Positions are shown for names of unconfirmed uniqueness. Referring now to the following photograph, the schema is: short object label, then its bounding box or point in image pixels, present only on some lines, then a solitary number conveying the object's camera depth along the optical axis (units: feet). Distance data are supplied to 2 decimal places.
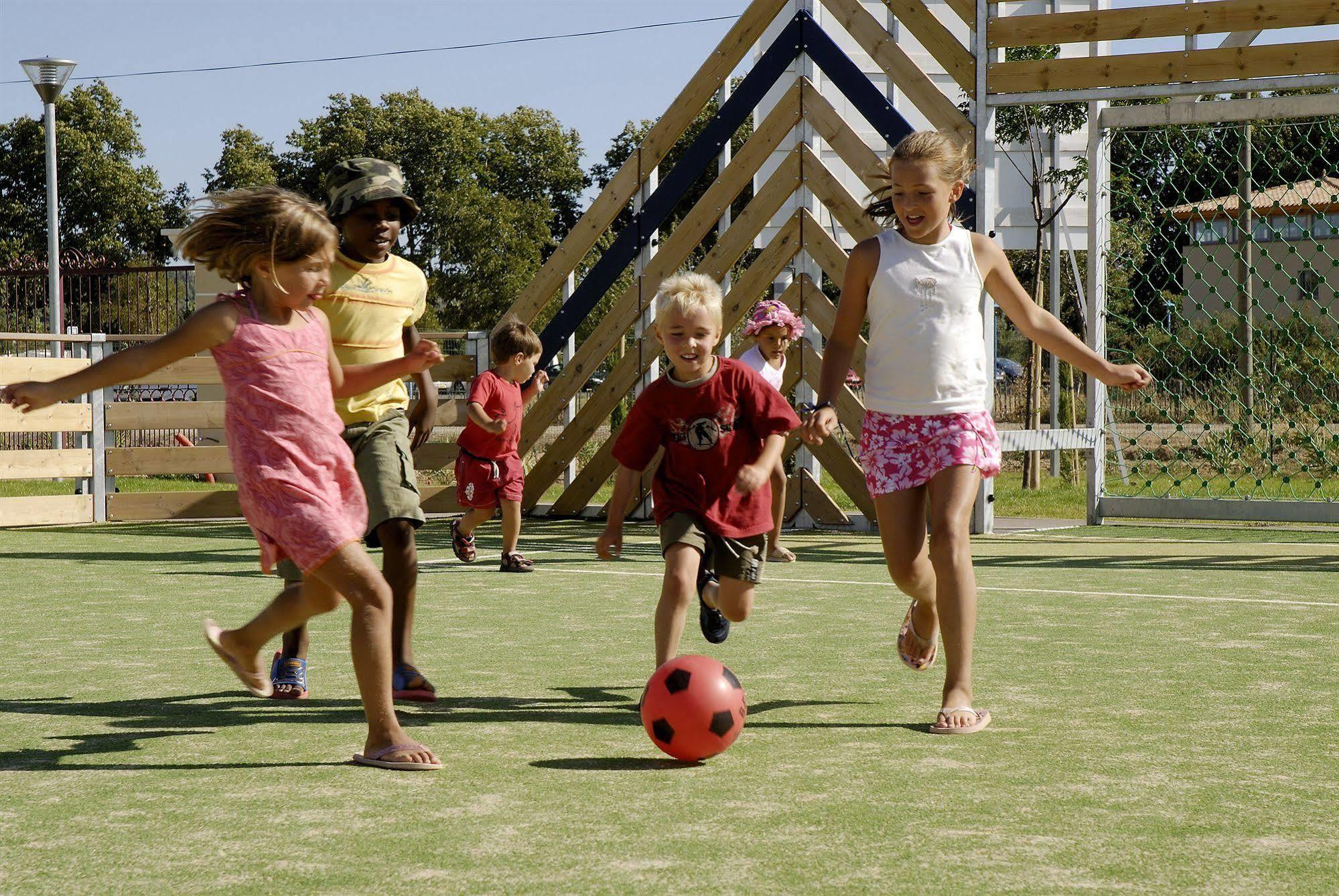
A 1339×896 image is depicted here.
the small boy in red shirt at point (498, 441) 35.96
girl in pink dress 14.65
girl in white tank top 17.02
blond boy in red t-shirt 17.80
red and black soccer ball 14.64
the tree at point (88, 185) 173.78
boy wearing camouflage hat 18.43
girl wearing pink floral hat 34.37
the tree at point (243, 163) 172.55
